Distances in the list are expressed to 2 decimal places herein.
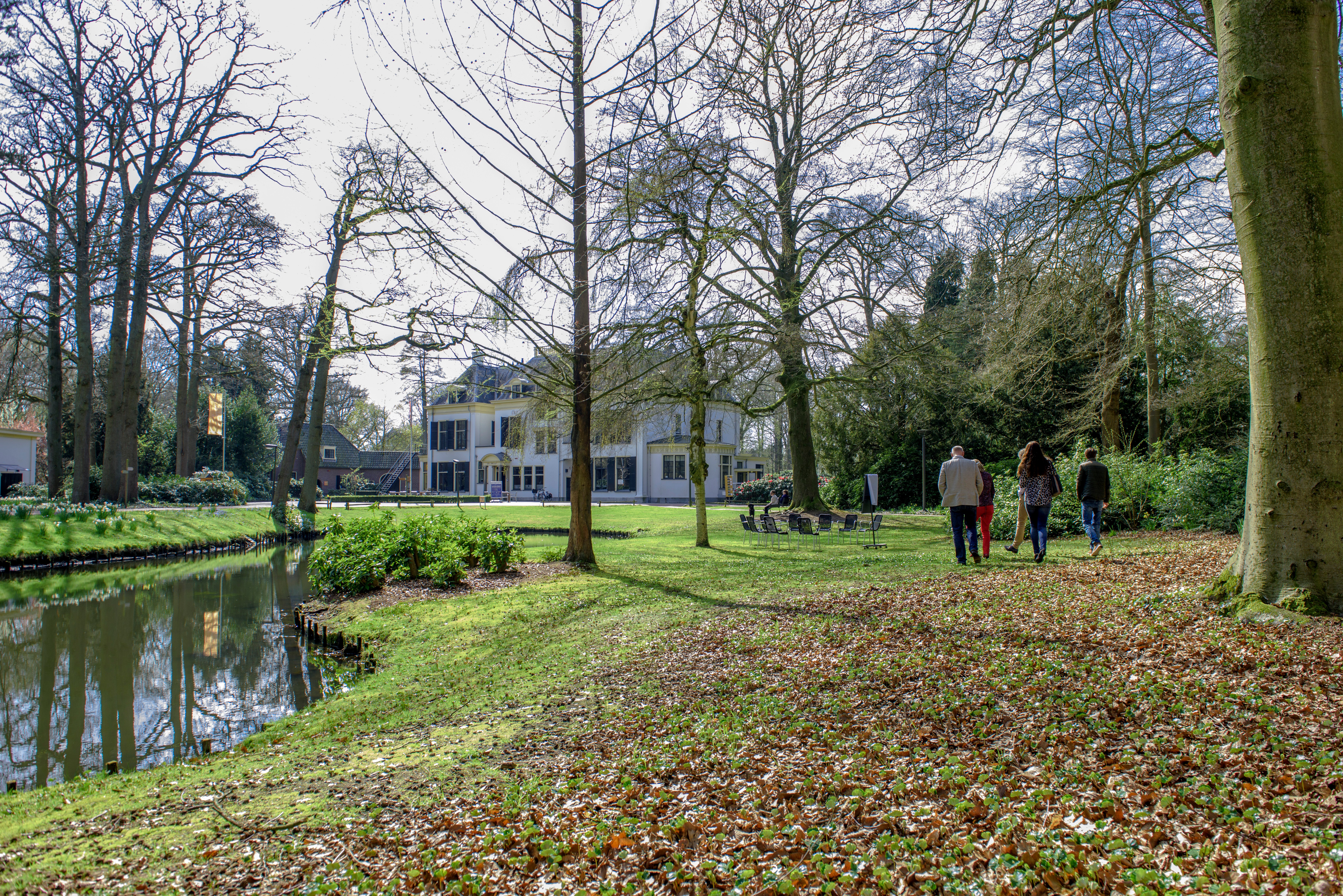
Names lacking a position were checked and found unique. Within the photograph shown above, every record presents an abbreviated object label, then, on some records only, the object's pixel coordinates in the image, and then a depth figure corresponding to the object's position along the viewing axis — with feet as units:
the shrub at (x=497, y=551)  38.81
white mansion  129.29
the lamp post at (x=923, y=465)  77.05
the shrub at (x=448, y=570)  36.22
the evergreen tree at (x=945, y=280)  45.75
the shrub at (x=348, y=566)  36.88
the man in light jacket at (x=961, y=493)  32.68
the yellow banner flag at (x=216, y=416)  101.86
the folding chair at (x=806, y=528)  53.67
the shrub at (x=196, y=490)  87.66
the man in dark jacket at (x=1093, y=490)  34.24
